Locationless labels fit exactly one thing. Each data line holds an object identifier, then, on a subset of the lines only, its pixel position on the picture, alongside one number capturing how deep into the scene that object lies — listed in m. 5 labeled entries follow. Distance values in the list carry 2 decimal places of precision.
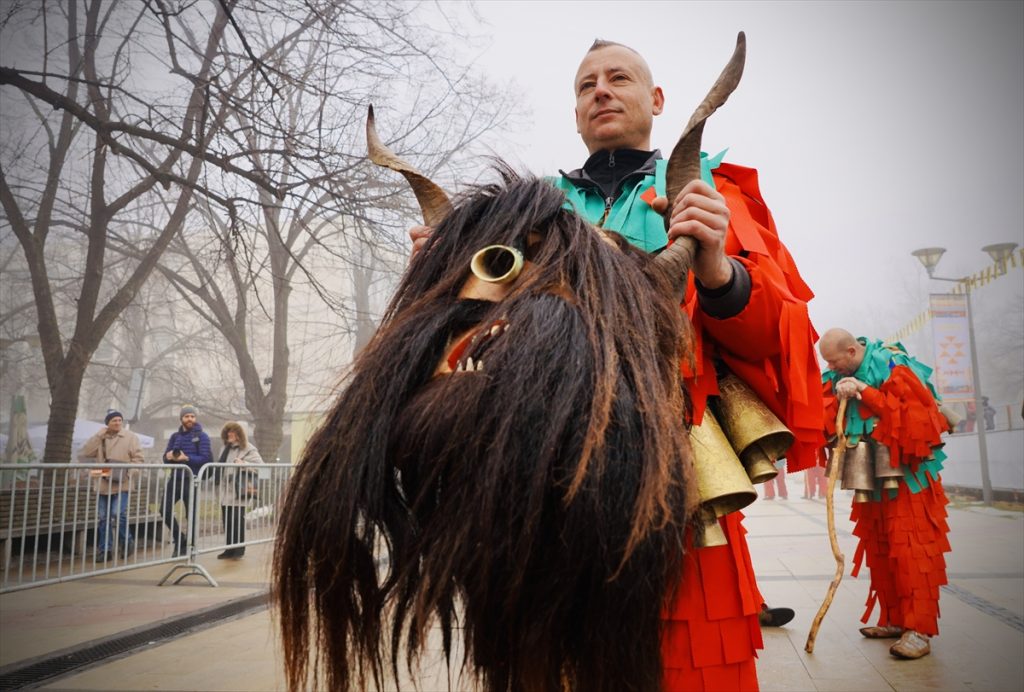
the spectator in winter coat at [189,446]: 9.37
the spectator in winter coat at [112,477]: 6.47
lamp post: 13.37
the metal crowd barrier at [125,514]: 5.64
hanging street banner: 14.85
